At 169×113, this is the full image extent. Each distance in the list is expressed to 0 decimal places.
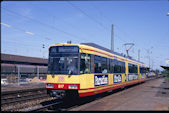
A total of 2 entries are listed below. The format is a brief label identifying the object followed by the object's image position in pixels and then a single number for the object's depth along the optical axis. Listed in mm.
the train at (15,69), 36156
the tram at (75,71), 10453
